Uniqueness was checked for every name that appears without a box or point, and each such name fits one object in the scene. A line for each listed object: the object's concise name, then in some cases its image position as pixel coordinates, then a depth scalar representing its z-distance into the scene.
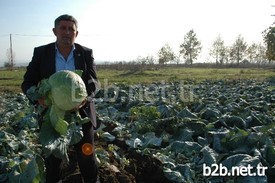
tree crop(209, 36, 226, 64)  68.81
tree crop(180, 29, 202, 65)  58.28
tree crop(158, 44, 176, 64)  61.36
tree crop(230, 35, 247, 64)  65.44
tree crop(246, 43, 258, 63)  67.75
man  3.62
